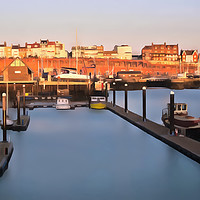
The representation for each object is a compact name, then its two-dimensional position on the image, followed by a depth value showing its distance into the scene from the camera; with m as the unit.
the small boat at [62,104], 43.66
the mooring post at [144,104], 29.74
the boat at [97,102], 43.41
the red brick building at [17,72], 68.25
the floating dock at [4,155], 16.70
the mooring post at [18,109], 28.20
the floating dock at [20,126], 28.01
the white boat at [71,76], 71.37
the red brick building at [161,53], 162.62
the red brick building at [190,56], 172.75
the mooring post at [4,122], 20.69
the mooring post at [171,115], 22.55
